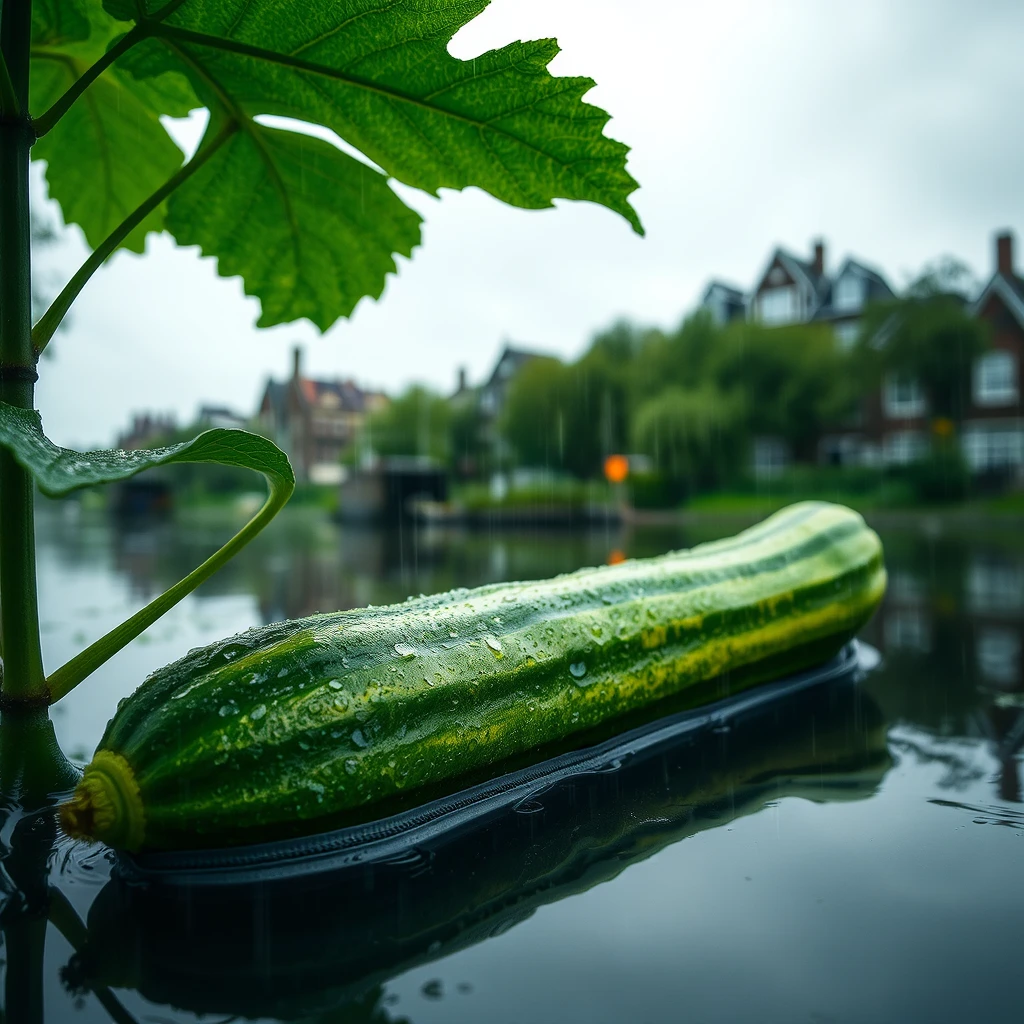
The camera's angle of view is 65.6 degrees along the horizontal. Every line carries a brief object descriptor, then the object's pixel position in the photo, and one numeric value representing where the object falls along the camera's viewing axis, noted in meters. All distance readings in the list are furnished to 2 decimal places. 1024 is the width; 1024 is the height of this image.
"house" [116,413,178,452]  41.83
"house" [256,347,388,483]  28.50
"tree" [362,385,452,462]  32.16
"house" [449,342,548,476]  26.08
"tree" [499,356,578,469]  23.31
